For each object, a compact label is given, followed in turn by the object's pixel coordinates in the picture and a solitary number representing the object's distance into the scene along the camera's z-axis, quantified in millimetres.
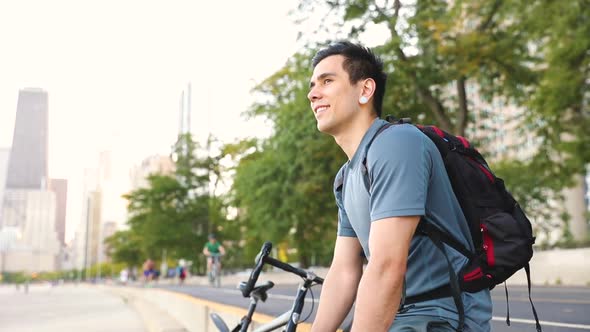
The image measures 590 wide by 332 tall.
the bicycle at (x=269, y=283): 2873
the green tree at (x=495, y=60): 16703
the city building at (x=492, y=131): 20286
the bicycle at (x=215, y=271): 23506
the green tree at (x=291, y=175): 22188
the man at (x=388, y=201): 1746
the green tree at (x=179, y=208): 53781
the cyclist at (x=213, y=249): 21320
